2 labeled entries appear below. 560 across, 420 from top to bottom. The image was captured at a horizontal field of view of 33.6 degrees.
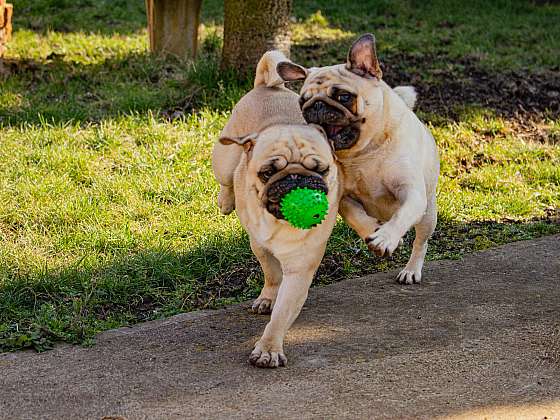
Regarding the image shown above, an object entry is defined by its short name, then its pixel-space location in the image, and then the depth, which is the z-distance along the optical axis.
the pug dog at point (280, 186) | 4.02
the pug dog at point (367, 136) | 4.36
